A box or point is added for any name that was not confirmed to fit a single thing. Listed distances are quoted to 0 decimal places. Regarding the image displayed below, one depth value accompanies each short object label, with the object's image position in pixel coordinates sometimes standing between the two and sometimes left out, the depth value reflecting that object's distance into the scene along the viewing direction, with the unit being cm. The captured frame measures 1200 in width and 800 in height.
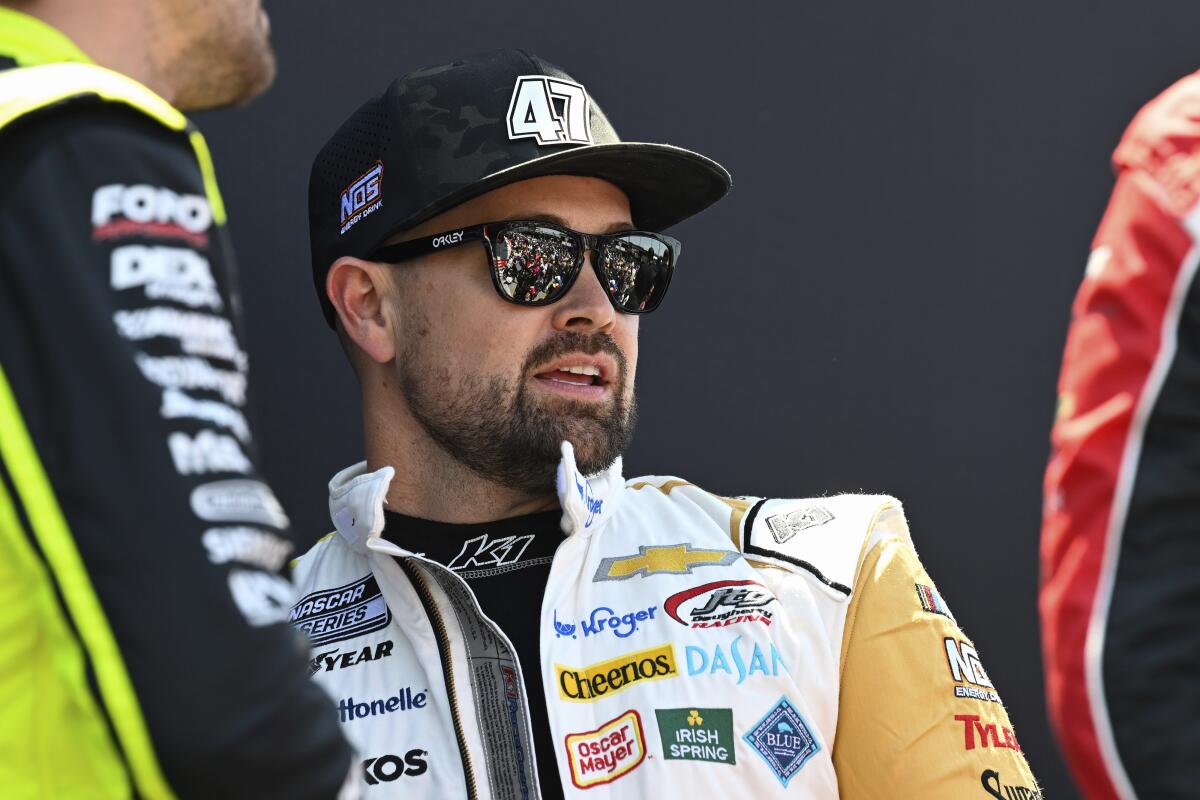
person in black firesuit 393
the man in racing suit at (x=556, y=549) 475
